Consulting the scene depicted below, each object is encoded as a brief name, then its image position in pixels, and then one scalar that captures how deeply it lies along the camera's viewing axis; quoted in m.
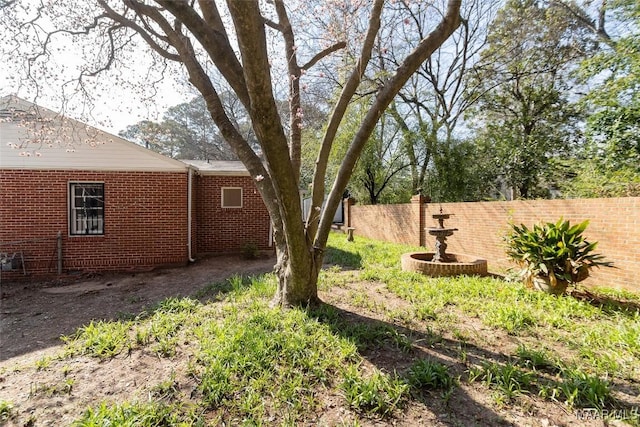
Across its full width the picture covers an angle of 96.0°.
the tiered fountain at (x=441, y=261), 5.71
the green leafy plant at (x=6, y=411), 2.14
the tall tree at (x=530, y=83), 11.09
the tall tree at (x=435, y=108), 12.52
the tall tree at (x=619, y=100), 6.08
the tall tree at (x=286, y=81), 2.42
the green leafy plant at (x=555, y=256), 4.11
